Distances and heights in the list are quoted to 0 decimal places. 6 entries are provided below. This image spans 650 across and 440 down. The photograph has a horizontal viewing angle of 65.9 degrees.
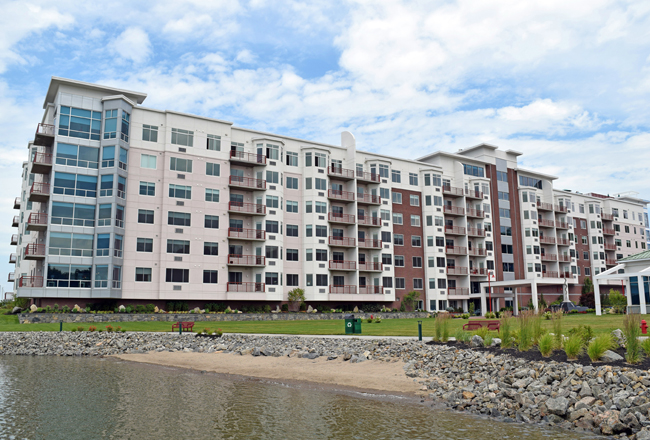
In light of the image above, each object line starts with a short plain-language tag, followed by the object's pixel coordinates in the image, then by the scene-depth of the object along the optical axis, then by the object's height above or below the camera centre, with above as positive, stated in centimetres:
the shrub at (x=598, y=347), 1609 -151
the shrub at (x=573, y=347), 1666 -159
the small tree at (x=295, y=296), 5775 +44
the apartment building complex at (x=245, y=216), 4869 +999
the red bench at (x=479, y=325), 2533 -132
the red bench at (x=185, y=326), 3866 -200
